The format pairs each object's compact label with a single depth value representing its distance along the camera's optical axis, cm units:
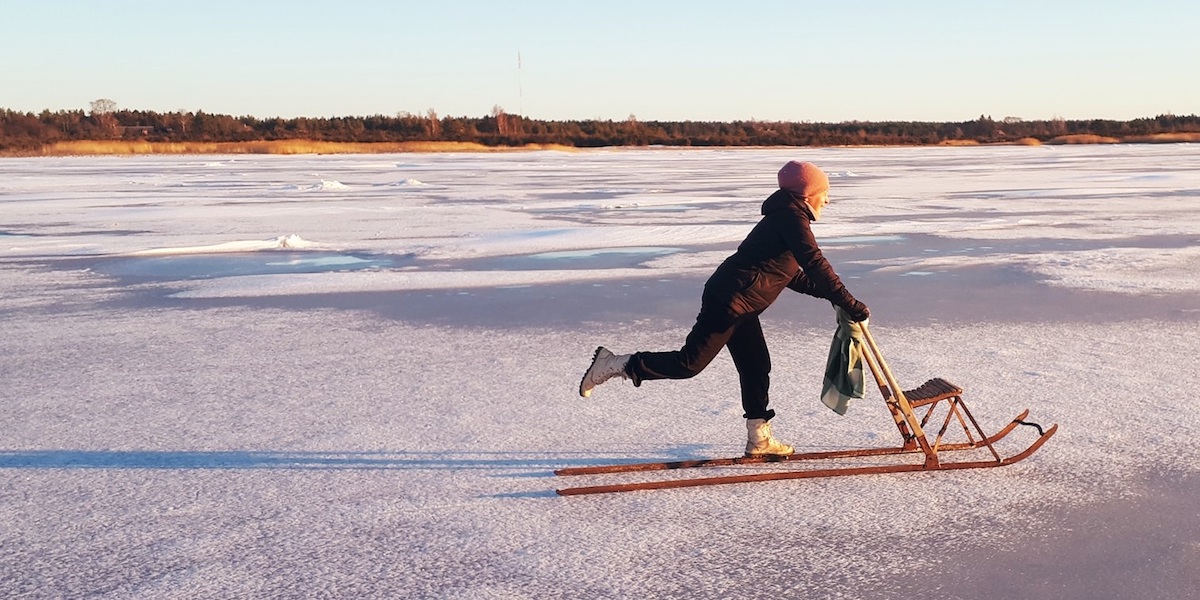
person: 425
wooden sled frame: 431
